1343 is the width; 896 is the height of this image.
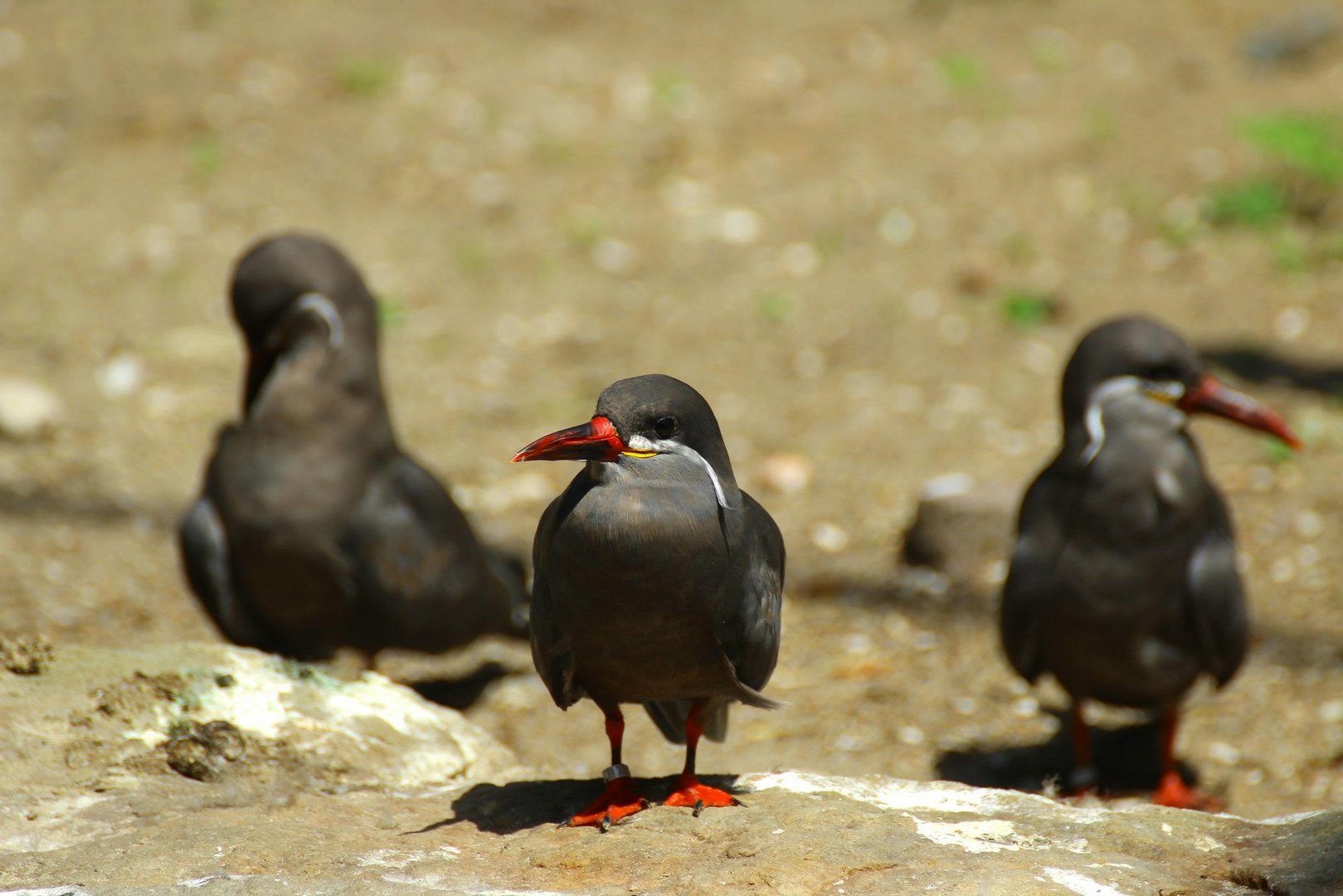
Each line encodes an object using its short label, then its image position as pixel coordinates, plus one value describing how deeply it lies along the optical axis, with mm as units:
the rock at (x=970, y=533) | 11852
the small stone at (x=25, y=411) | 13523
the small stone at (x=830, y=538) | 12703
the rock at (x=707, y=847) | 5605
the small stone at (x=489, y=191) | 18908
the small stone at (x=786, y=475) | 13500
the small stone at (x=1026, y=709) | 10742
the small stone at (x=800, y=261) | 17406
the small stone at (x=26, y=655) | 7234
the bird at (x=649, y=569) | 5957
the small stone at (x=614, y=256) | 17766
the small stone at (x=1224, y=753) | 9945
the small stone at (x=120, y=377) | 15055
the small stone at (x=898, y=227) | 17922
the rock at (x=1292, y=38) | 21484
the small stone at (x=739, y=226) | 18234
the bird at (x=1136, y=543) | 9078
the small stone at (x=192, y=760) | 6844
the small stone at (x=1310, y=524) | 11953
